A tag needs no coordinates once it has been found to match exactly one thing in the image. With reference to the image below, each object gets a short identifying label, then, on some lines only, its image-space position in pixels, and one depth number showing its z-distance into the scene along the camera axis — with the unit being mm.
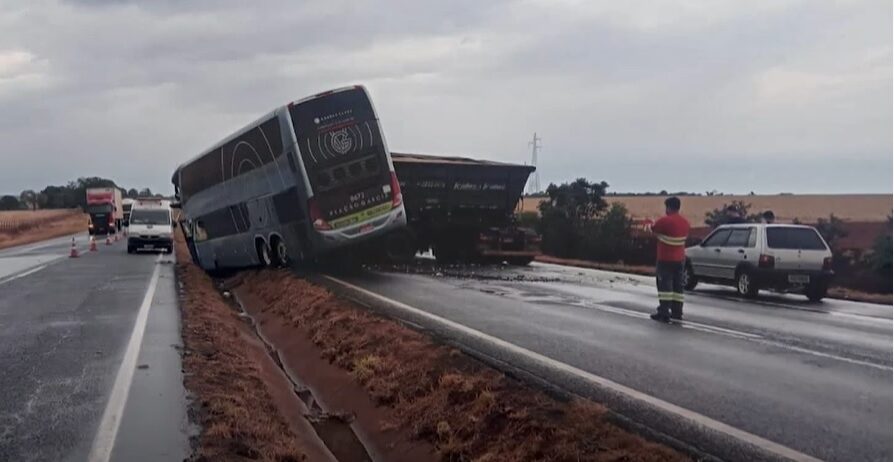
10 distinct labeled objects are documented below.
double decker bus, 20094
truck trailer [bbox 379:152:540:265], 26484
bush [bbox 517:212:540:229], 36331
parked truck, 68250
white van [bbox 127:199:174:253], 41469
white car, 17656
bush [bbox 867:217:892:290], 18836
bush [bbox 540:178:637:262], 33188
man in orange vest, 13656
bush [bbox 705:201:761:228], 23330
